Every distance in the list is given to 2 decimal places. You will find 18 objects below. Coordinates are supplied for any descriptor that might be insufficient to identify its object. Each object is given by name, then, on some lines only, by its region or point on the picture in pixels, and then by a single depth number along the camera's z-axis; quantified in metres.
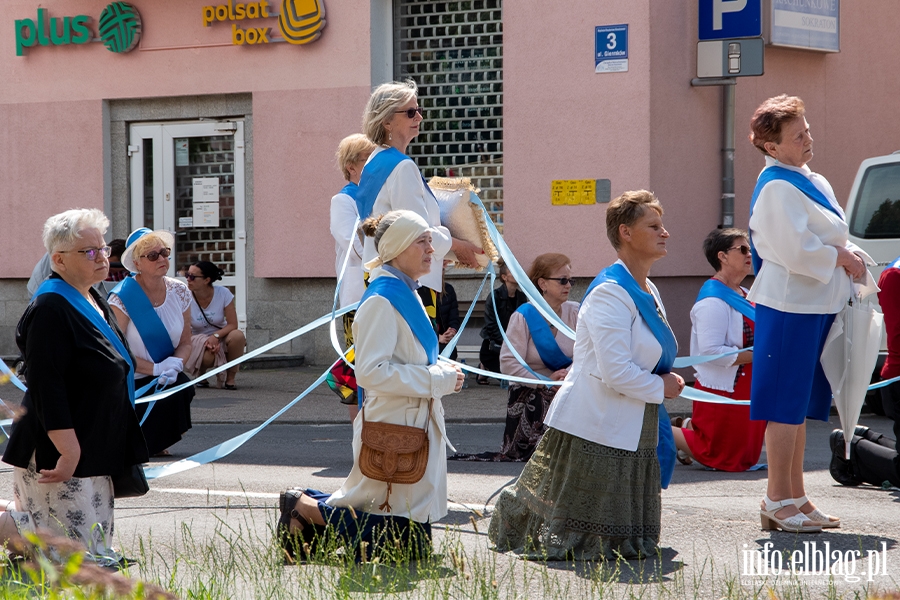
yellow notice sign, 24.24
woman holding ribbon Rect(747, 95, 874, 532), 9.71
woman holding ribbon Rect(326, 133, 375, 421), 11.87
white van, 18.43
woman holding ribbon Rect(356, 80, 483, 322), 10.72
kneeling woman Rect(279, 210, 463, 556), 8.77
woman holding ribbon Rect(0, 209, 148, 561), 8.69
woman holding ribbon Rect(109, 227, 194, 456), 14.52
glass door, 27.79
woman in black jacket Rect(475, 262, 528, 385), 21.43
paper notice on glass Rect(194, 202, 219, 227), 28.09
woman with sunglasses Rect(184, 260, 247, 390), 22.94
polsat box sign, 26.13
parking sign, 23.69
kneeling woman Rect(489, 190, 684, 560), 8.89
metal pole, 24.57
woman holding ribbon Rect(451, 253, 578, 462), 14.48
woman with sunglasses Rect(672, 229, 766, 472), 13.72
